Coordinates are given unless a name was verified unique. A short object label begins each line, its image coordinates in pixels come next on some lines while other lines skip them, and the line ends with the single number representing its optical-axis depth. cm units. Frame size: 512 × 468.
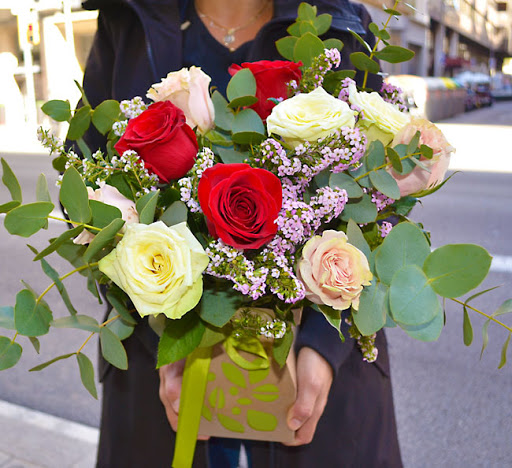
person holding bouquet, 112
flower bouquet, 83
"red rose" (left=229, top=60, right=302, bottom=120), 98
